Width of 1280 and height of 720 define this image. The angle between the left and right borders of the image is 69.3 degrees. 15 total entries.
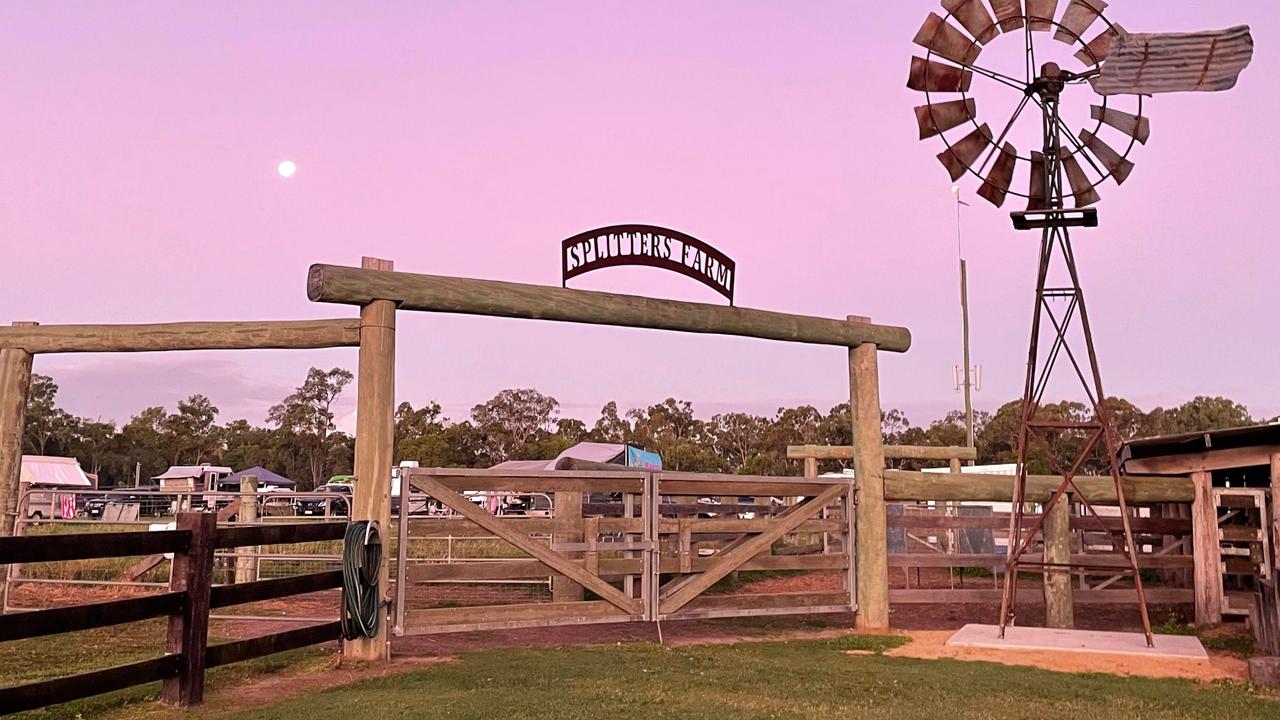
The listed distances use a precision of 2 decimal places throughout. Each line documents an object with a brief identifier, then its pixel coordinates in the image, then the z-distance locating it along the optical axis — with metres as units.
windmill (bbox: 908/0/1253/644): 9.41
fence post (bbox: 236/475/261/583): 13.01
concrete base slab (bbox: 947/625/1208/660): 8.02
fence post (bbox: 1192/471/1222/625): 10.70
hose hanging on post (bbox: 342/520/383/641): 7.45
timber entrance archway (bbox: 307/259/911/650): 7.79
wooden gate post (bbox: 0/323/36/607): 9.34
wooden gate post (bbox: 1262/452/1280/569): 10.39
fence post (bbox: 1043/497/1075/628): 10.30
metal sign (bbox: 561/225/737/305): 8.99
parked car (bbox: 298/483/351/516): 36.66
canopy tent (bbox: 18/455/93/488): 40.00
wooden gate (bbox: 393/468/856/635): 8.13
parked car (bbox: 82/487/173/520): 31.13
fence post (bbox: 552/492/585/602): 10.74
